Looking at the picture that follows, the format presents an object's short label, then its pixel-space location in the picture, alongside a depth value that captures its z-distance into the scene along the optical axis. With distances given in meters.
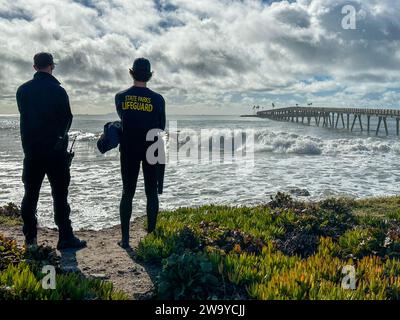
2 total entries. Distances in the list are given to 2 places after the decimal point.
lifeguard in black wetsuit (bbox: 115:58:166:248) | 5.59
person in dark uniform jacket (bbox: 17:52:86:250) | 5.32
